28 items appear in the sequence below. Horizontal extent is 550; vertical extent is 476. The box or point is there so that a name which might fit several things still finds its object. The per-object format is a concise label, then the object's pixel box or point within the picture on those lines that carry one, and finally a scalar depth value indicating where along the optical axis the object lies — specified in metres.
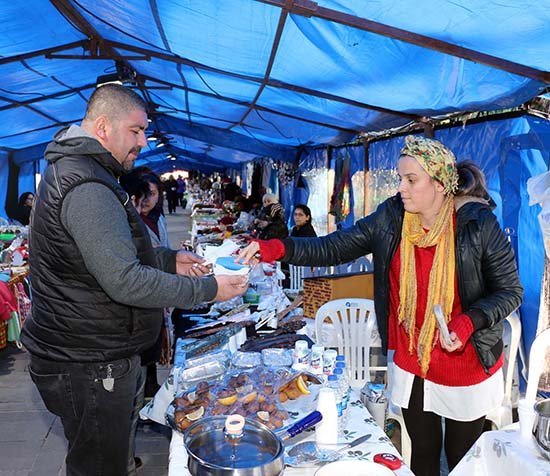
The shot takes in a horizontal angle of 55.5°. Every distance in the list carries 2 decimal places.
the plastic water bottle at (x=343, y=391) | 1.97
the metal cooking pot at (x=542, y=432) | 1.59
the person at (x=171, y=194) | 25.59
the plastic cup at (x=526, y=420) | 1.75
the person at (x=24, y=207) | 10.26
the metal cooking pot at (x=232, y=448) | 1.37
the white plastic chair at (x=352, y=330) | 3.70
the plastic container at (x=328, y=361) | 2.33
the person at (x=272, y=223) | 7.97
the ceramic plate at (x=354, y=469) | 1.52
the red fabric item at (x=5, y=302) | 5.45
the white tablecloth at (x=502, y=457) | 1.65
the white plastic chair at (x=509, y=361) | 3.30
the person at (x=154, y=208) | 4.22
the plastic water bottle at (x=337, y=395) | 1.87
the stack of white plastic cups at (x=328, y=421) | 1.77
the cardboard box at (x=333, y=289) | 3.93
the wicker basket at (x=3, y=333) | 5.63
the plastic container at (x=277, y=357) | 2.56
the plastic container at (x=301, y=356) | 2.41
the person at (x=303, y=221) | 7.29
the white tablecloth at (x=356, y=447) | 1.68
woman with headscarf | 2.31
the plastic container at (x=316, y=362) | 2.38
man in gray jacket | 1.88
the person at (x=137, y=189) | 4.14
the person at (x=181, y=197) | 30.20
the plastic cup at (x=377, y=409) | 2.34
